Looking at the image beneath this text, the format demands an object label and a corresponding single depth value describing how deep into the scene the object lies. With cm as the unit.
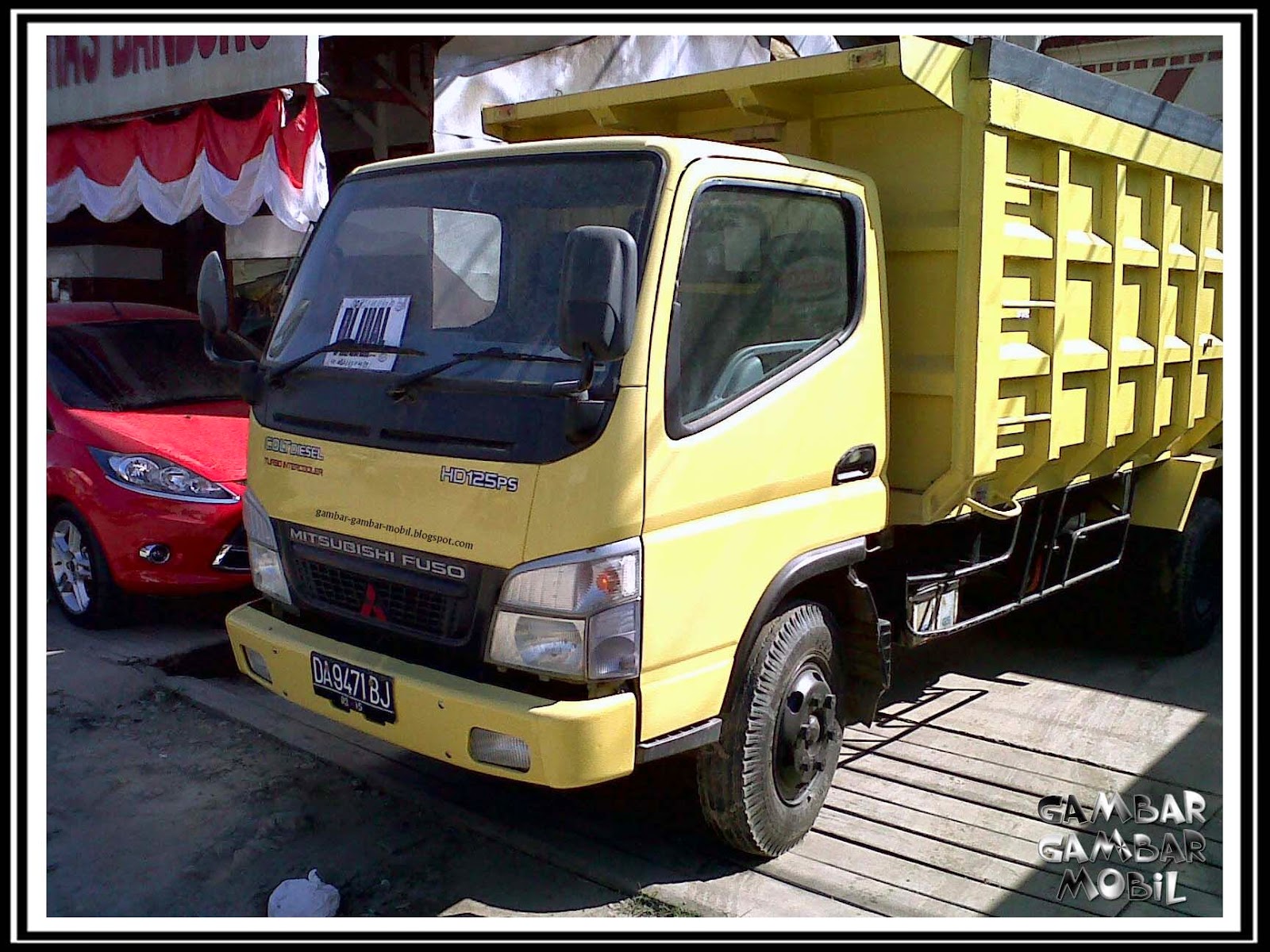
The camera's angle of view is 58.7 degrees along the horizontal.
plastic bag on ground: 341
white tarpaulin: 730
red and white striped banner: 716
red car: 569
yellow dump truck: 317
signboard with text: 716
